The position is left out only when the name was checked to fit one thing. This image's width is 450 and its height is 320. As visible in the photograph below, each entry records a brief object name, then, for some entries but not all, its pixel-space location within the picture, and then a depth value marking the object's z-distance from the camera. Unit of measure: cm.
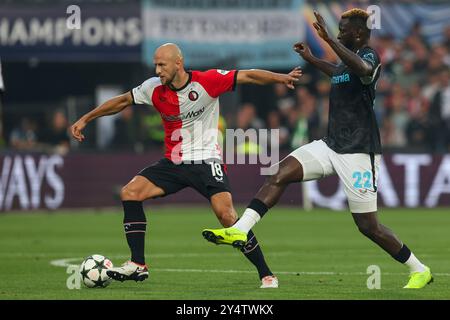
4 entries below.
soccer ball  1289
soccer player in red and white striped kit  1301
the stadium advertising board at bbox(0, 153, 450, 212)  2705
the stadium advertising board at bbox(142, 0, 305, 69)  2927
